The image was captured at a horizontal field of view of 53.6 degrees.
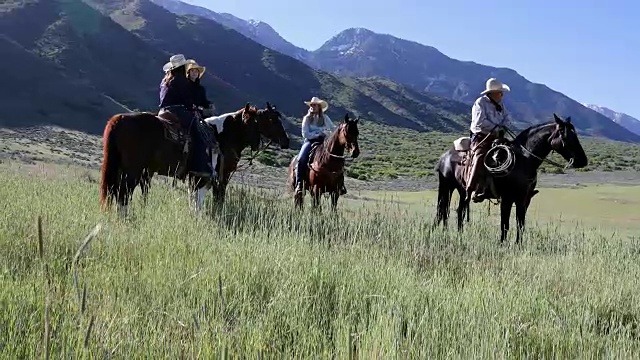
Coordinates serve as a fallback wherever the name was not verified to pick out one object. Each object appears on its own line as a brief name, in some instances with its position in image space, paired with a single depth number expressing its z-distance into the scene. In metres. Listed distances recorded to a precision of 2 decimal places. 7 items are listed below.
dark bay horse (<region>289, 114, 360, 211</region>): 10.80
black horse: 10.10
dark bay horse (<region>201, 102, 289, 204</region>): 10.66
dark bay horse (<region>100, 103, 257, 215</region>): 7.85
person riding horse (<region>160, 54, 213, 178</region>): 9.35
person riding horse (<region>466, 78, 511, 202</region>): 10.34
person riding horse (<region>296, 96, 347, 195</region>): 11.67
